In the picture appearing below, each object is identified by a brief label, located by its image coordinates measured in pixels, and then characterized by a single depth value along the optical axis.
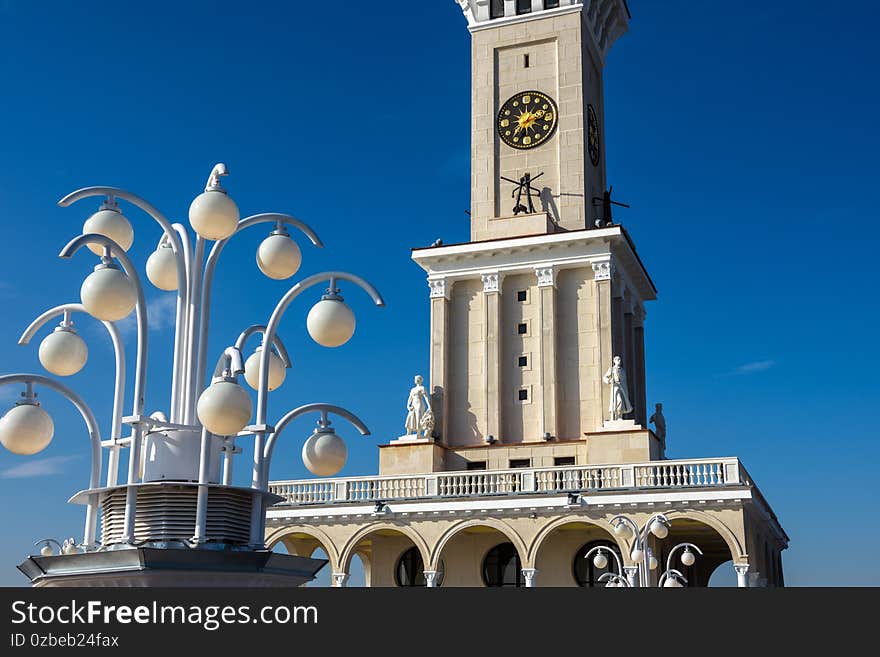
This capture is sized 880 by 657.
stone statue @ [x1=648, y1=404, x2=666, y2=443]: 47.06
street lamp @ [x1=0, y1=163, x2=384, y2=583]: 14.50
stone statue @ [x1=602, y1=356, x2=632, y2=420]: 42.91
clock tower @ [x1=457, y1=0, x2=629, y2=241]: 48.88
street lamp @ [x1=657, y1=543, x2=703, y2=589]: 29.17
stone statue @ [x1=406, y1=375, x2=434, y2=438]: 45.19
